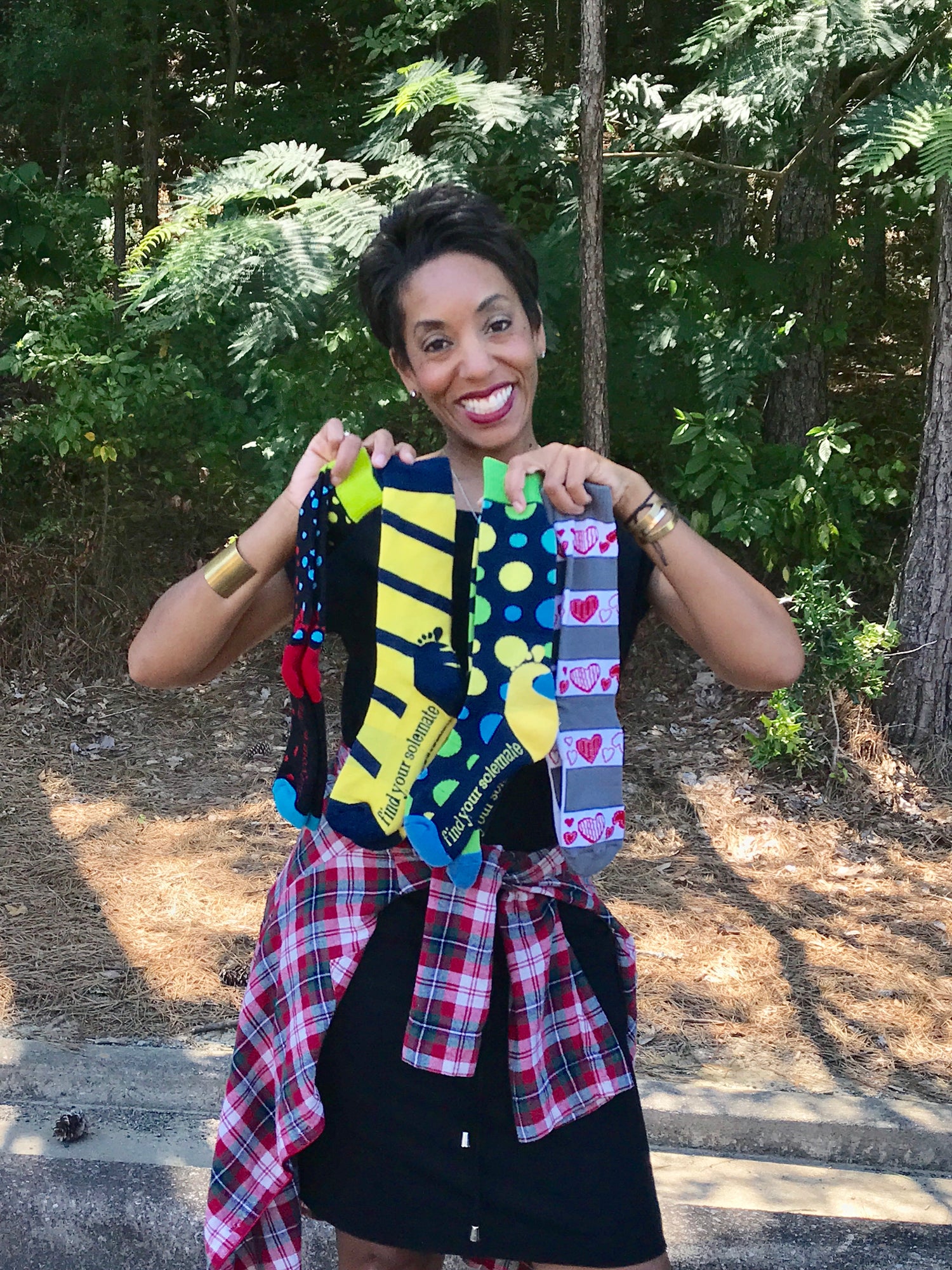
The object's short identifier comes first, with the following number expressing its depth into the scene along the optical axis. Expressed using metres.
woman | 1.68
